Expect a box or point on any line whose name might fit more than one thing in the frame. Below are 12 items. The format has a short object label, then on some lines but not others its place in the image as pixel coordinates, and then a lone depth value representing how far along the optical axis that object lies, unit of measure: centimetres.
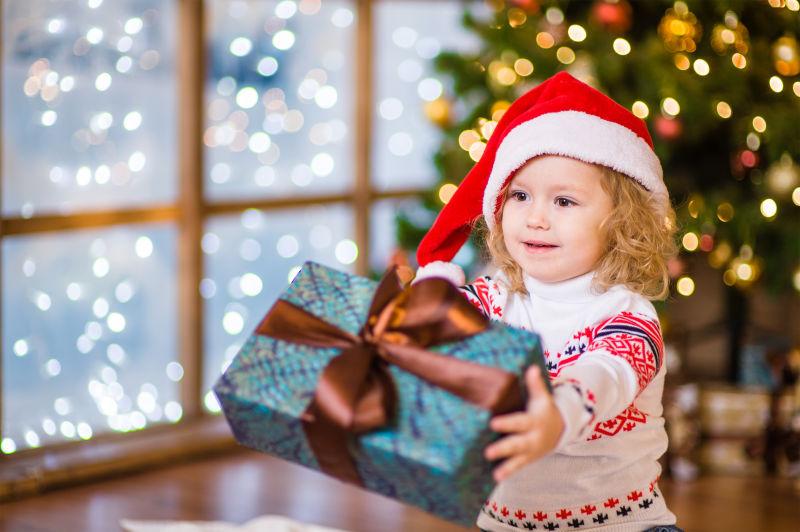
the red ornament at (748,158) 319
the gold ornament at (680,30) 318
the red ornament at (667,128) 299
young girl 152
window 285
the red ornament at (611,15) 321
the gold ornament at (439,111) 357
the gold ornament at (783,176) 308
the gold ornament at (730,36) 315
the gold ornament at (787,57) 319
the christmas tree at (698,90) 305
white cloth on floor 257
